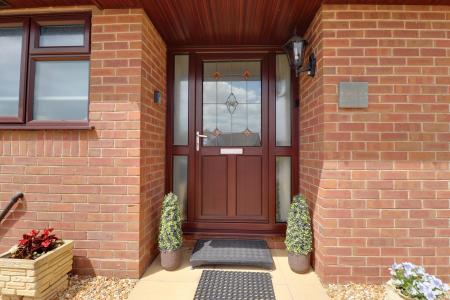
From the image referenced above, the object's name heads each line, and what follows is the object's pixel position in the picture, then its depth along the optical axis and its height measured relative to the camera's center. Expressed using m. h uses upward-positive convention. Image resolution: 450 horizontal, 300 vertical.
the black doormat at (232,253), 2.63 -1.03
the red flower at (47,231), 2.29 -0.67
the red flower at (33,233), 2.25 -0.67
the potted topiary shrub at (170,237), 2.60 -0.80
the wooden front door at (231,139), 3.29 +0.24
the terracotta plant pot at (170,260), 2.61 -1.04
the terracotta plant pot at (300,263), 2.54 -1.04
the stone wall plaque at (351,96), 2.36 +0.57
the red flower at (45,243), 2.21 -0.74
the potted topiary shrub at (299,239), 2.52 -0.80
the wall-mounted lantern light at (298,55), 2.63 +1.07
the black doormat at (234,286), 2.17 -1.16
